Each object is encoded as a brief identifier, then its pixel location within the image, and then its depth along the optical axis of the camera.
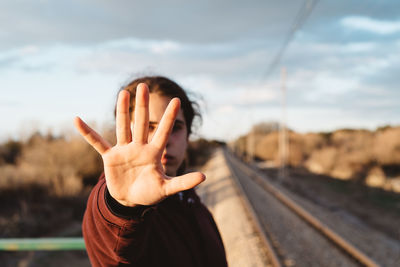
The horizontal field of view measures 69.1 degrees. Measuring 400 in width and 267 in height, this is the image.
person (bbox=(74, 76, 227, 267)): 0.98
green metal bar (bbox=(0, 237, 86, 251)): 2.19
